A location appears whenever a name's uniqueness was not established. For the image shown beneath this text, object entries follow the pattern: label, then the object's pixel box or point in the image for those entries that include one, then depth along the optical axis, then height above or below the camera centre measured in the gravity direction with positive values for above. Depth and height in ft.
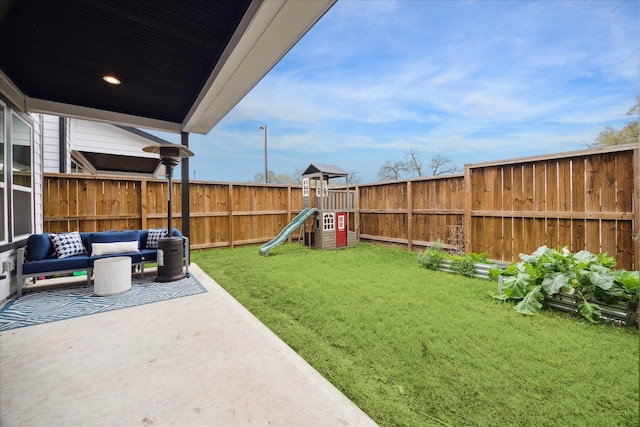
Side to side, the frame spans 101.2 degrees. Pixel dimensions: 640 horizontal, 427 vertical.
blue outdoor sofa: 11.71 -1.66
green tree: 30.50 +9.28
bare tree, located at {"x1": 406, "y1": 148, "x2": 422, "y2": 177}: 56.18 +10.98
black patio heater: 13.50 -1.65
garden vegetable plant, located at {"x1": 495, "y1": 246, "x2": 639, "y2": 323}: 8.35 -2.44
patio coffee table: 11.57 -2.60
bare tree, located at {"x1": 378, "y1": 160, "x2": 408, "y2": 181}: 58.13 +9.96
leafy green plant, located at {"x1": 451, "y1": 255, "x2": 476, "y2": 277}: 13.94 -2.87
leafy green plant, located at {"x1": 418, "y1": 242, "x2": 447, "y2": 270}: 15.48 -2.78
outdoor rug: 9.38 -3.51
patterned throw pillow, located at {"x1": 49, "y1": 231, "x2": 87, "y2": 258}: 12.66 -1.32
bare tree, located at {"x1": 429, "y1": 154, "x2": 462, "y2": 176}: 55.47 +10.48
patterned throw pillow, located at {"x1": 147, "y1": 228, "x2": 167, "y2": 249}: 15.29 -1.20
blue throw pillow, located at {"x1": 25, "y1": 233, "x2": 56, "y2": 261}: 12.07 -1.38
